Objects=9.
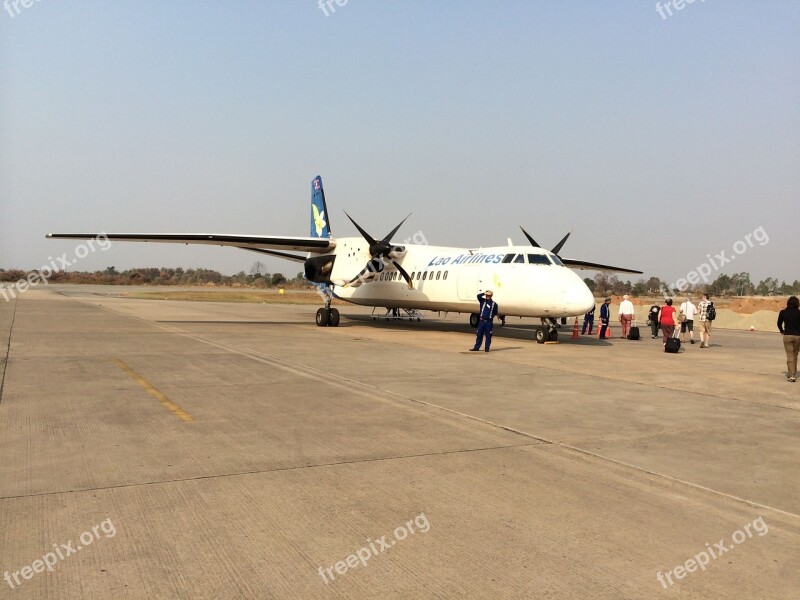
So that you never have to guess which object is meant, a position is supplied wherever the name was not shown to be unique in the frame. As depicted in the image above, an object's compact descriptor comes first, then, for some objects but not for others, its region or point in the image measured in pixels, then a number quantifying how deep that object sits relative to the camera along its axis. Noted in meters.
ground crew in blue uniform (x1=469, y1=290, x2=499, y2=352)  15.16
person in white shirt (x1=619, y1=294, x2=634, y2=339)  21.83
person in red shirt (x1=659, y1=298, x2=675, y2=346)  16.92
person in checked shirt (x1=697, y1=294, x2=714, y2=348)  18.95
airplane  16.59
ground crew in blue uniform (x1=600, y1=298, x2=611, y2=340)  22.28
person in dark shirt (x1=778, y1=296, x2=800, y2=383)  11.45
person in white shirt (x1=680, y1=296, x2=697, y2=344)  20.45
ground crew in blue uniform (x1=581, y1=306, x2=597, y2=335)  24.27
